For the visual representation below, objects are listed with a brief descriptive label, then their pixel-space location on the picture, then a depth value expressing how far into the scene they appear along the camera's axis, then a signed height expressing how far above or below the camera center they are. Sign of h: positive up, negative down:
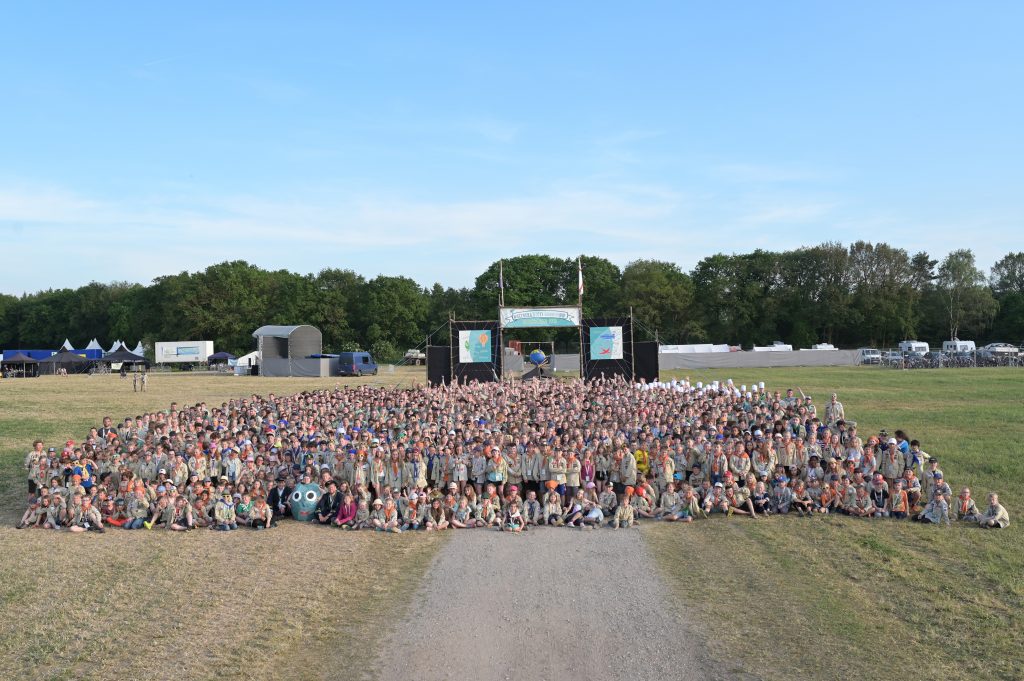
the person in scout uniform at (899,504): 14.05 -3.09
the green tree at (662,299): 83.75 +4.76
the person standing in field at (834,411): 21.76 -2.09
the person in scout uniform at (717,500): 14.57 -3.05
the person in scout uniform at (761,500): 14.62 -3.09
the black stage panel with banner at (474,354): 35.53 -0.42
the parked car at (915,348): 74.75 -1.00
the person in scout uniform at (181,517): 14.03 -3.11
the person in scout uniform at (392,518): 13.91 -3.17
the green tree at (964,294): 81.44 +4.59
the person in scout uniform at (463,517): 14.00 -3.18
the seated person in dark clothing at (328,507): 14.46 -3.05
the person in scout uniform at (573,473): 14.80 -2.52
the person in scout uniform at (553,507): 14.09 -3.06
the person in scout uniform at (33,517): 14.45 -3.14
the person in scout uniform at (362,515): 14.09 -3.14
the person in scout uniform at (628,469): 15.18 -2.55
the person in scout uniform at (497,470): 15.11 -2.50
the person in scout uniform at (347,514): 14.20 -3.14
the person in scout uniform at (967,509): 13.80 -3.14
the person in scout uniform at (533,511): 14.12 -3.13
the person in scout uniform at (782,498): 14.60 -3.04
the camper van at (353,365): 65.12 -1.53
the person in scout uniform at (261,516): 14.02 -3.09
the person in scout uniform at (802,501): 14.48 -3.09
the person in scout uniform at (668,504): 14.39 -3.12
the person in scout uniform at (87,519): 14.05 -3.11
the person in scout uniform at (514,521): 13.62 -3.22
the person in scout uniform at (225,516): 14.03 -3.10
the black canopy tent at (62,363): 77.69 -1.12
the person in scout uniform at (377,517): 13.97 -3.15
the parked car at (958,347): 71.00 -0.93
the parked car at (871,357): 70.69 -1.72
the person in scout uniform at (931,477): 14.05 -2.63
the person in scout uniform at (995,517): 13.24 -3.16
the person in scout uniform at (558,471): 14.68 -2.46
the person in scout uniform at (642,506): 14.58 -3.15
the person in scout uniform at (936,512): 13.60 -3.15
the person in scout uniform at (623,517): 13.85 -3.19
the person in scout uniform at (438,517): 13.88 -3.17
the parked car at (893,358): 64.44 -1.71
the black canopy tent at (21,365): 69.62 -1.28
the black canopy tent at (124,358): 76.31 -0.74
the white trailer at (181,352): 80.69 -0.25
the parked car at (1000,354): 66.19 -1.52
